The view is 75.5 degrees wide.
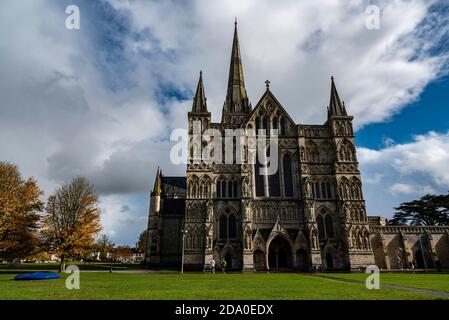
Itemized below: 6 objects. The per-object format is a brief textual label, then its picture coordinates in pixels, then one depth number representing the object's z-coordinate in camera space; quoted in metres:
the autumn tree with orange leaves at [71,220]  28.05
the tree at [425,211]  59.03
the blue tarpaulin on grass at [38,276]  20.02
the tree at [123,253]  110.06
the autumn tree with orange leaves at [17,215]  25.14
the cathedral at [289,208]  38.78
